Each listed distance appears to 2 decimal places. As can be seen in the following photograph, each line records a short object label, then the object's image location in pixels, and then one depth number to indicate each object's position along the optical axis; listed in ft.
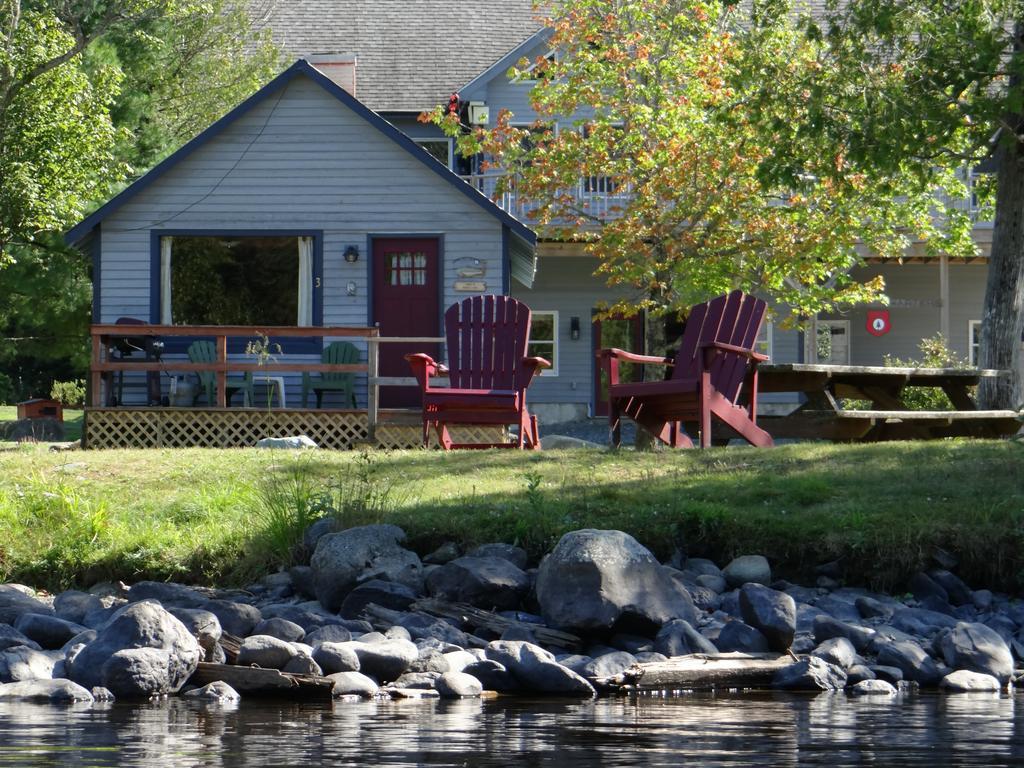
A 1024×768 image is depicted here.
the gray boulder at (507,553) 48.08
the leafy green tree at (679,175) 105.50
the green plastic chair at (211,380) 99.35
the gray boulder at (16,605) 44.45
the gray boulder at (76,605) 45.34
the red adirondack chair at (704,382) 66.13
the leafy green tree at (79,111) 126.11
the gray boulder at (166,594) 45.21
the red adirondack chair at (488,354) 76.02
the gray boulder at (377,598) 45.03
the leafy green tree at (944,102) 82.07
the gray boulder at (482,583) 45.19
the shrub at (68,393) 189.78
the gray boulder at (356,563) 46.57
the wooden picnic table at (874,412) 68.80
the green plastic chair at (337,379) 100.89
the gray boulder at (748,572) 47.70
